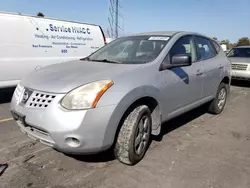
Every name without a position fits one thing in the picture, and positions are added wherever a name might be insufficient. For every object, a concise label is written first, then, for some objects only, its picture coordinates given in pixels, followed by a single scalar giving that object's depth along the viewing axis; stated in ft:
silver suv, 6.33
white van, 14.24
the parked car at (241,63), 22.75
